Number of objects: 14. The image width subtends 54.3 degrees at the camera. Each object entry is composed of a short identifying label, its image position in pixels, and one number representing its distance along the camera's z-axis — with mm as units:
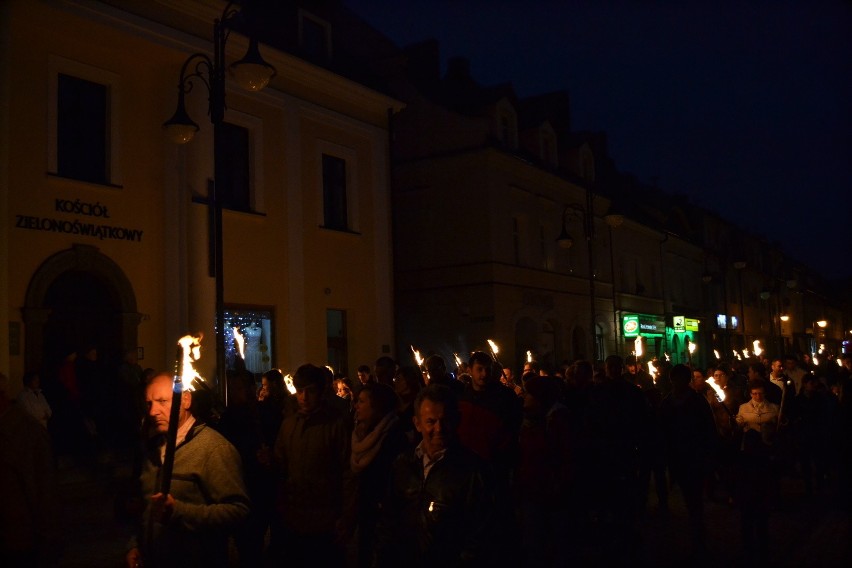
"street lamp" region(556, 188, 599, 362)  21734
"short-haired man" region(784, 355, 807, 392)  15892
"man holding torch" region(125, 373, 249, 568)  4168
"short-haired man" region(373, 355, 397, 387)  9013
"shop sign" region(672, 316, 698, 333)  40031
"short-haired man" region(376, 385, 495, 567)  3893
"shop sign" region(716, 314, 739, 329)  50812
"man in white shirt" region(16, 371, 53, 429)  12266
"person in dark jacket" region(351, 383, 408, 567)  5965
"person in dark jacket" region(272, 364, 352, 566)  5688
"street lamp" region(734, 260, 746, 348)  34672
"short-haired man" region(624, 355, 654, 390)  16281
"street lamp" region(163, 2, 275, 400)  11266
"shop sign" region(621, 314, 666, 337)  33188
